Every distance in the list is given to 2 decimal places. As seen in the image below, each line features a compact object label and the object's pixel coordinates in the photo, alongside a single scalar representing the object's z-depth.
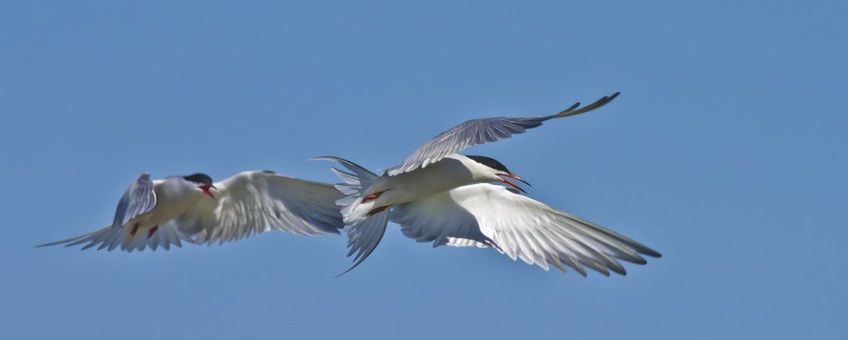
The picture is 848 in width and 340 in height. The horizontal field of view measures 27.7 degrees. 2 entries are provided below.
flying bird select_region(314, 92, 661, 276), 13.34
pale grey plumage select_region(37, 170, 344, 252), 14.14
